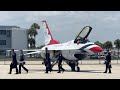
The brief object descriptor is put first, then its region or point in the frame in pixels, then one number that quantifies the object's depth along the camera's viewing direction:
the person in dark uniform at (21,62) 27.88
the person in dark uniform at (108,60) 28.50
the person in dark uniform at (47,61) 28.41
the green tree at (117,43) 153.69
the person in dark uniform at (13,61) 27.32
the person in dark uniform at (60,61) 29.20
